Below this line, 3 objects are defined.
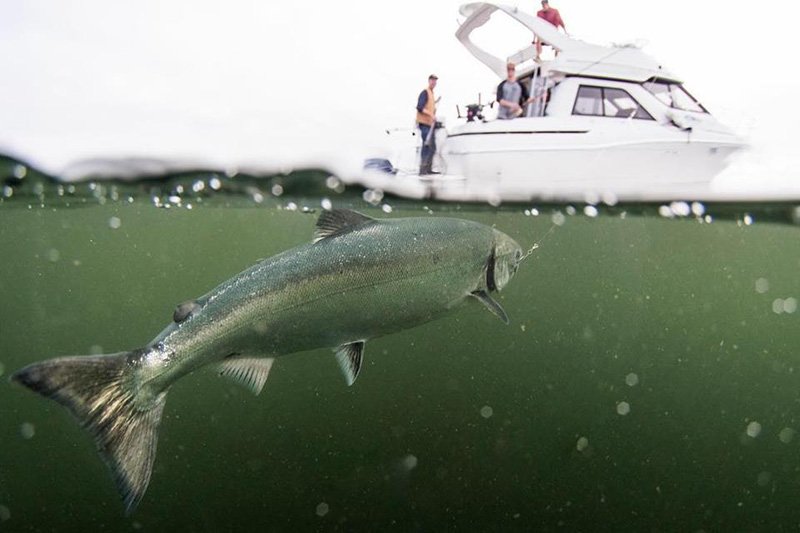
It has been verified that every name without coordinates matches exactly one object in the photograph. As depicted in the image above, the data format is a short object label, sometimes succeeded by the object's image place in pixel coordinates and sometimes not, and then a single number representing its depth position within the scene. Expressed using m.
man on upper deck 8.99
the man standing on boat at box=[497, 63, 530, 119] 8.91
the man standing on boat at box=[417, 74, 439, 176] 8.21
